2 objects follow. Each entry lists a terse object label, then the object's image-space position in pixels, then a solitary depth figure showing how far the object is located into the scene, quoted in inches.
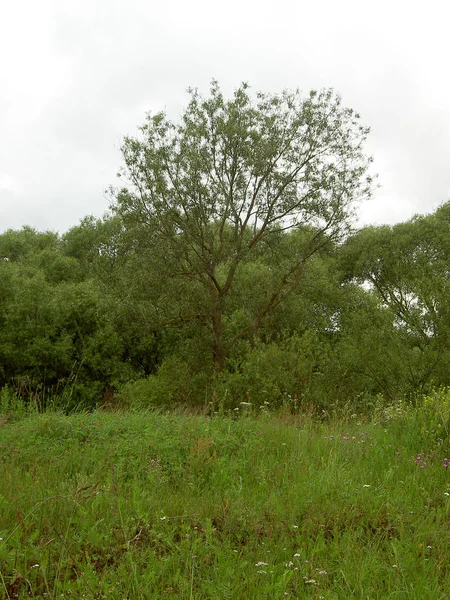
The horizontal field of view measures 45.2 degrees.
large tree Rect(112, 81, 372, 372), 759.7
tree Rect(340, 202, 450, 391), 1120.8
